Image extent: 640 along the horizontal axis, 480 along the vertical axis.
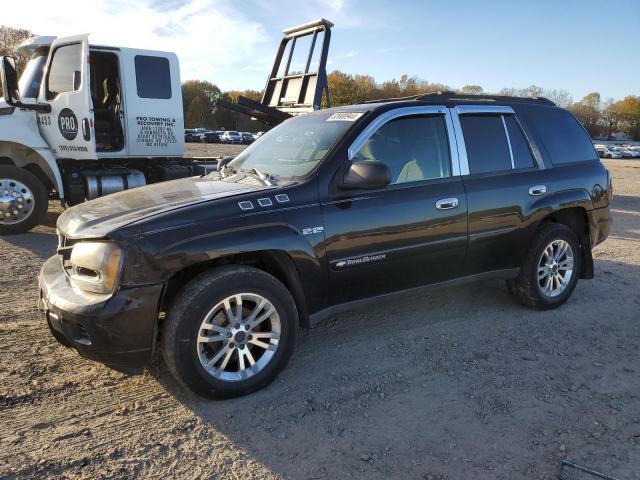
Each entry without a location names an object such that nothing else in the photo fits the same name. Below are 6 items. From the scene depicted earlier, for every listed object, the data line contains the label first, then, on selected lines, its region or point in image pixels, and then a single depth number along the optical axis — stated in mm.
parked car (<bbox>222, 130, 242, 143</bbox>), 52156
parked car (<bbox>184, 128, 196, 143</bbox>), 53094
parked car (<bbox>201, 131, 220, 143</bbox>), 53466
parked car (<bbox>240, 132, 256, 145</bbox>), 52369
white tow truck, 7758
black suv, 2965
